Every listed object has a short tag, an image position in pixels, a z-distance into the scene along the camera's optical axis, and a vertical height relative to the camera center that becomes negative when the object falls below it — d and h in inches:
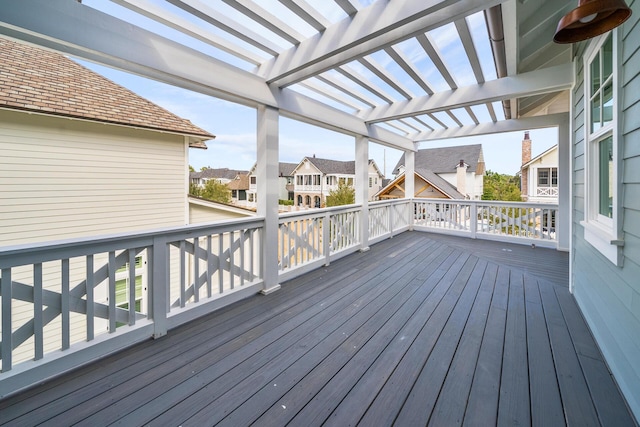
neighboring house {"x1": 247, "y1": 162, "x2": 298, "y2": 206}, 898.4 +95.9
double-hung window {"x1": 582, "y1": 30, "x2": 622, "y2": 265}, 65.2 +18.8
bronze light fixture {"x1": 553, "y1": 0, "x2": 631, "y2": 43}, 44.3 +34.5
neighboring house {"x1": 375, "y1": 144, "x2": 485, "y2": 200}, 501.0 +83.9
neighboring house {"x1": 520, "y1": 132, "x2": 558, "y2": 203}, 462.0 +54.3
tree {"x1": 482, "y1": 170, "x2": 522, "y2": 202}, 634.8 +50.7
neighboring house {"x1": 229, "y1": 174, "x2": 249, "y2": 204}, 855.7 +68.2
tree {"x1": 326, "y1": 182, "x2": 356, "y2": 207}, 658.2 +31.3
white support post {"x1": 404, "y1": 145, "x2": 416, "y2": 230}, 274.5 +30.4
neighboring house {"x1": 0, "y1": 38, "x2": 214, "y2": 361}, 149.6 +32.9
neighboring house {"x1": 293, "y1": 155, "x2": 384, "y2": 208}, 809.5 +93.2
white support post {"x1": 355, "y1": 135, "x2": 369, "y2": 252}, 196.2 +17.8
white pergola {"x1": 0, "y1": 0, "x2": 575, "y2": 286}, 72.6 +58.7
